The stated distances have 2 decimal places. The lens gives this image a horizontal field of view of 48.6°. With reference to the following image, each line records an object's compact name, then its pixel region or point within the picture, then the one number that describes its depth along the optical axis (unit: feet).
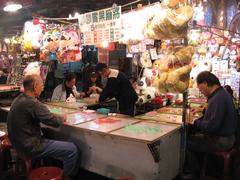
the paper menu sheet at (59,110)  17.06
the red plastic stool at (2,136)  14.92
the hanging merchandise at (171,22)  12.20
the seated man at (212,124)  13.16
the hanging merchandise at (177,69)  12.60
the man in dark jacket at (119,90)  19.33
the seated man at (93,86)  26.17
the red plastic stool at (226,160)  13.11
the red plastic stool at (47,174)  11.82
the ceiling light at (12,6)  21.21
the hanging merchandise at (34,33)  21.65
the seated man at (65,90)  22.08
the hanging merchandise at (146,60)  21.66
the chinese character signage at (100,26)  16.31
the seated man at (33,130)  12.68
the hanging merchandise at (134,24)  15.14
